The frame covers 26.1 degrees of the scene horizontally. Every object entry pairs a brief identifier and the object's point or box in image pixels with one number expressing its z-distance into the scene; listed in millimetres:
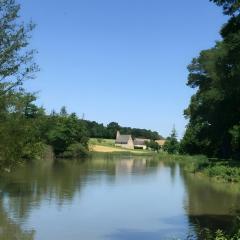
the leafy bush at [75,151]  104244
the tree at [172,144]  142288
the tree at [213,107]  55072
